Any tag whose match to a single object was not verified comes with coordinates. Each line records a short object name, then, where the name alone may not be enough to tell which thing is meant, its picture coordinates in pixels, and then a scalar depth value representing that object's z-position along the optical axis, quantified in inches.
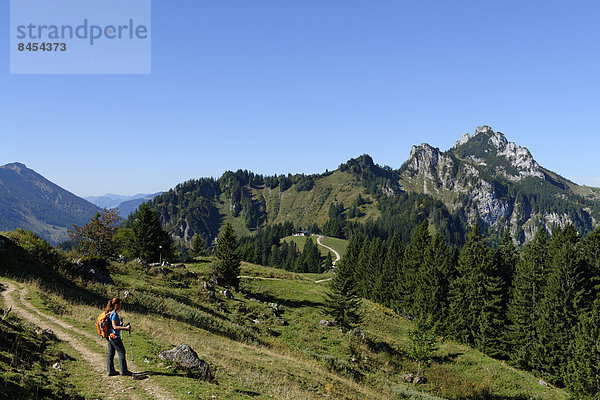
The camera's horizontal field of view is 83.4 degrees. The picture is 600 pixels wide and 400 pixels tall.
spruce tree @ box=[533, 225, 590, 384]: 1662.2
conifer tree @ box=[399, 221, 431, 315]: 2701.8
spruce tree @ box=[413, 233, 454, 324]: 2374.5
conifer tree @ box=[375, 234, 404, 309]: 3065.9
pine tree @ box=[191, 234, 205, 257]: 4506.2
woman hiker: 491.8
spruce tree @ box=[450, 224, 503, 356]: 2006.6
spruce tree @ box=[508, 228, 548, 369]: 1813.5
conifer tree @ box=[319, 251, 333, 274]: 5866.1
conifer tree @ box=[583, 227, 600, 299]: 1772.9
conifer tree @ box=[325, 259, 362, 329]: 1788.9
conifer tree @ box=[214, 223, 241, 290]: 2080.5
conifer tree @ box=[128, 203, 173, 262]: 2647.6
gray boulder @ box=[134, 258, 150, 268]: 1934.1
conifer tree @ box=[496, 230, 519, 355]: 1970.7
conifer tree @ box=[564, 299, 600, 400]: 1270.9
